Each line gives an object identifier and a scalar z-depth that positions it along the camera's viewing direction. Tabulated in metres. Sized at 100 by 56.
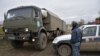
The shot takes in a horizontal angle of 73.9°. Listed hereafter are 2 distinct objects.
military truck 3.88
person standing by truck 2.74
